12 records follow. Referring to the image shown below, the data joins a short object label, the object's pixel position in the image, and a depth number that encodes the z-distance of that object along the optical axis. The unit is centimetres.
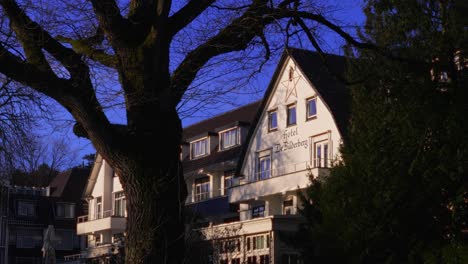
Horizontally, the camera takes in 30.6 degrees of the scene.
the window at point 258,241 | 3372
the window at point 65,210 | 7762
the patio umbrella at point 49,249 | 2811
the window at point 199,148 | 5212
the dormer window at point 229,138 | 4912
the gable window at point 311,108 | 4009
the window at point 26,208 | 7714
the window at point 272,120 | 4309
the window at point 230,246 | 3025
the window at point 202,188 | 5028
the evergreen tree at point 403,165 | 1645
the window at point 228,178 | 4853
